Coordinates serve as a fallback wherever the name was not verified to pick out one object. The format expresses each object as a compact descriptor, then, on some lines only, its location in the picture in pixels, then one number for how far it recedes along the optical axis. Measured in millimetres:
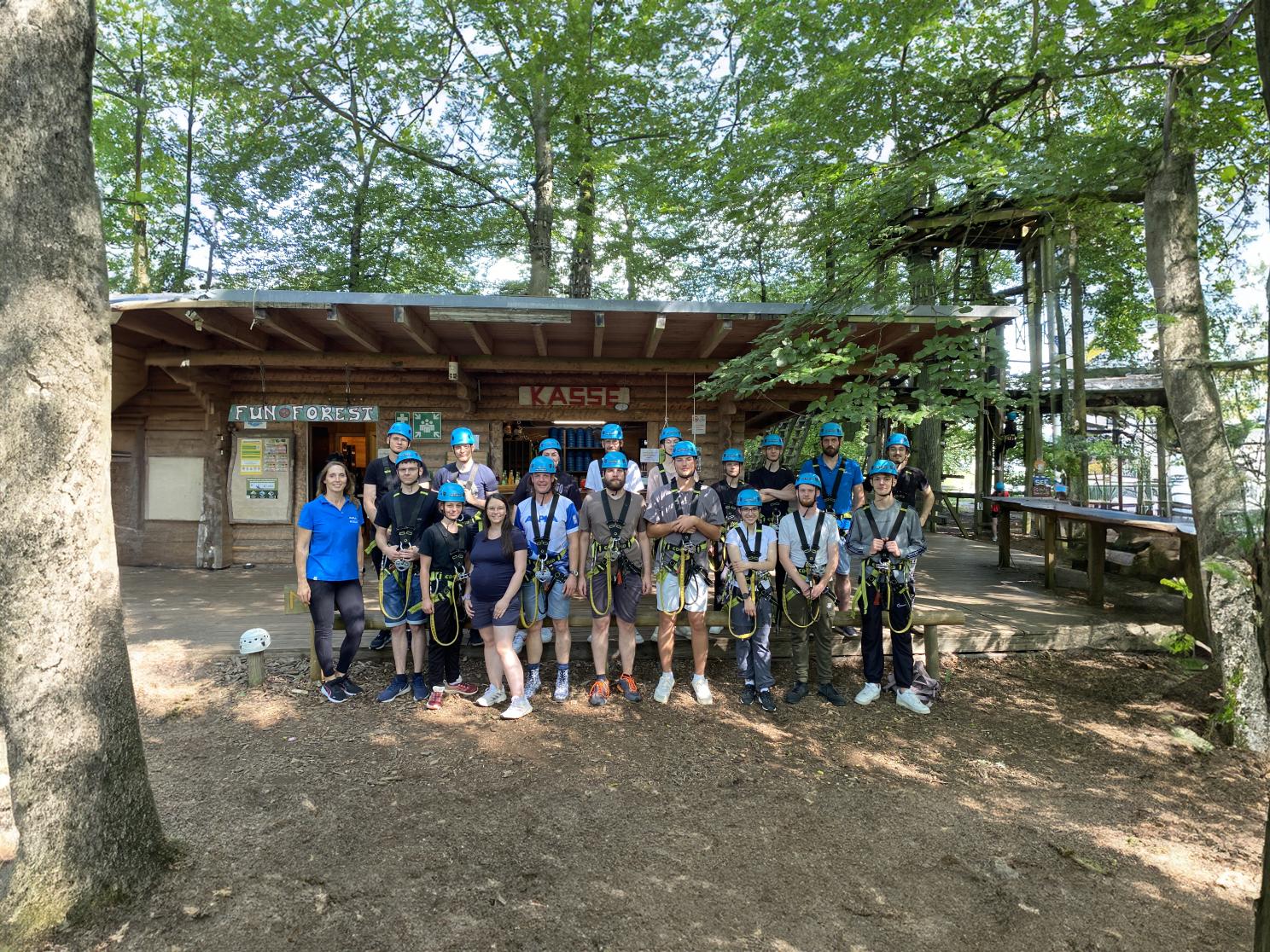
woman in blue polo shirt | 4758
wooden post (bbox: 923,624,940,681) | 5535
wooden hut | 8555
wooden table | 5770
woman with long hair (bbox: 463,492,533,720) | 4594
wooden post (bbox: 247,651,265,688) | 5230
